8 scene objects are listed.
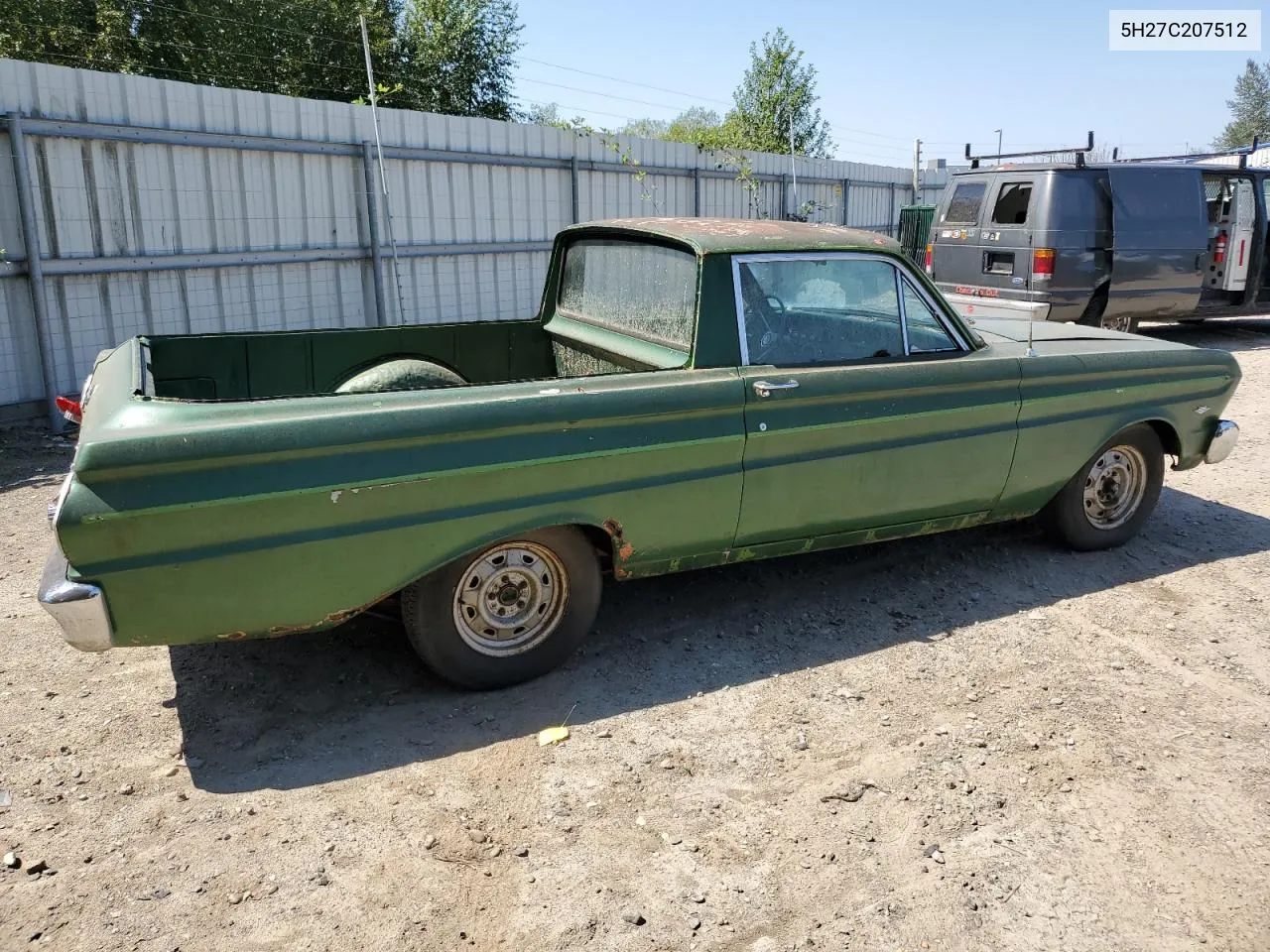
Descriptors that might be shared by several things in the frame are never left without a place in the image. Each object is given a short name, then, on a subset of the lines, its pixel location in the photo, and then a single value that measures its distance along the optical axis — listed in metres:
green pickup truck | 2.99
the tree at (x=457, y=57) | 25.22
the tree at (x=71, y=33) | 22.78
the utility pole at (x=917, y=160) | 18.16
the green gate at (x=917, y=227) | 17.16
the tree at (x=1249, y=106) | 69.75
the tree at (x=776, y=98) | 25.59
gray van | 10.18
